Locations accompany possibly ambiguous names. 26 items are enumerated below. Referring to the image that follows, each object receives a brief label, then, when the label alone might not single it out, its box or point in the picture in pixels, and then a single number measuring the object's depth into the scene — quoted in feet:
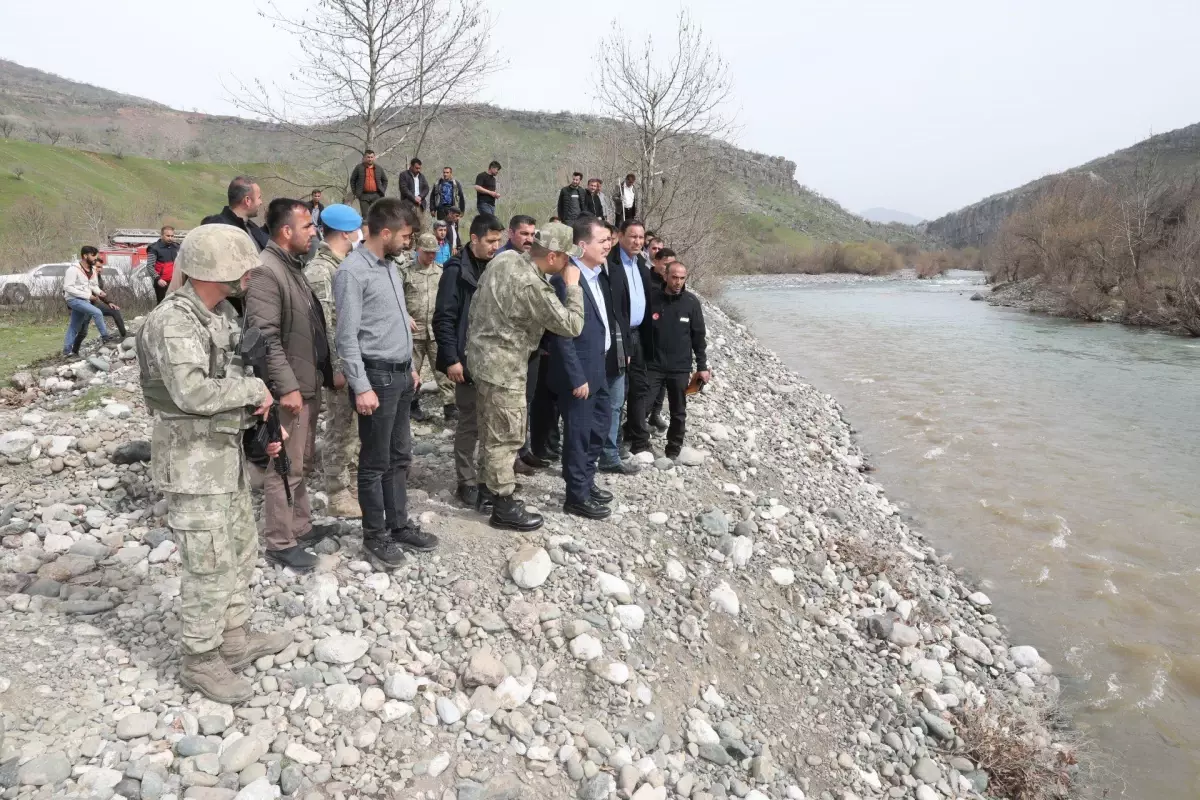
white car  44.47
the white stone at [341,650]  10.45
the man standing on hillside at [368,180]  30.86
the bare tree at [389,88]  35.27
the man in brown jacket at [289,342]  11.68
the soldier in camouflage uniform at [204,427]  8.69
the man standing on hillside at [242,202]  15.75
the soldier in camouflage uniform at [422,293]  19.20
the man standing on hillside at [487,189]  37.88
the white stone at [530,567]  12.72
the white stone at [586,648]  11.53
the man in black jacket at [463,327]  15.25
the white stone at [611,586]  13.10
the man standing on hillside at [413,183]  33.88
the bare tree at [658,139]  54.75
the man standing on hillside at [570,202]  37.91
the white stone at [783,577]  15.51
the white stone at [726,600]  13.89
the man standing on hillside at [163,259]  27.25
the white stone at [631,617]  12.62
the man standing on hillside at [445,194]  35.94
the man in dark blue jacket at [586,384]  14.62
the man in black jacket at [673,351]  19.52
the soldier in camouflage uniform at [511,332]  13.57
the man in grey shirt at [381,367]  11.73
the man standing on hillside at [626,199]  41.52
